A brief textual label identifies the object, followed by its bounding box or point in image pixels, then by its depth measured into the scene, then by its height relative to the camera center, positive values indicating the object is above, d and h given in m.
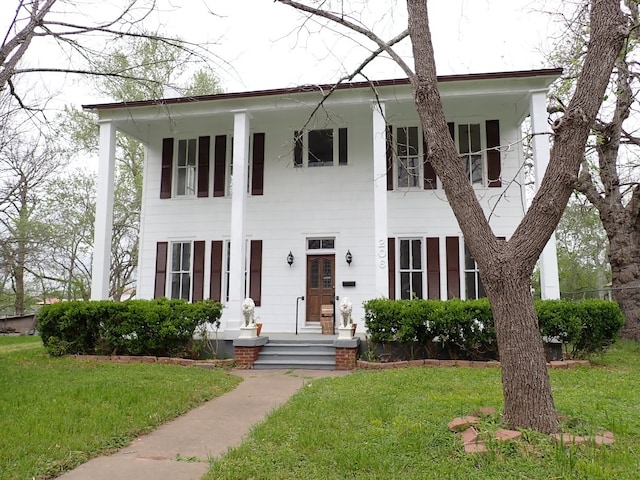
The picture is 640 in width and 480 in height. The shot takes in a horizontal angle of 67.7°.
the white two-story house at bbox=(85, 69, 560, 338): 10.64 +2.57
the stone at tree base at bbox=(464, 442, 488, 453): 3.68 -1.17
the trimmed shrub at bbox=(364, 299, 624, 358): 8.30 -0.46
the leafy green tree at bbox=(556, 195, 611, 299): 25.97 +2.38
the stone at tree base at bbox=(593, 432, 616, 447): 3.78 -1.15
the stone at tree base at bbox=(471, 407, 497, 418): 4.57 -1.10
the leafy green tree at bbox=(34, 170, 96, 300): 22.47 +3.58
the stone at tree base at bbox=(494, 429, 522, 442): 3.81 -1.10
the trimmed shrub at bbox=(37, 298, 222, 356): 9.20 -0.53
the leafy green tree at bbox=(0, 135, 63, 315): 19.52 +3.93
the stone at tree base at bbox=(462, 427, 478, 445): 3.90 -1.15
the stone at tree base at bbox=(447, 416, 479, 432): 4.25 -1.13
